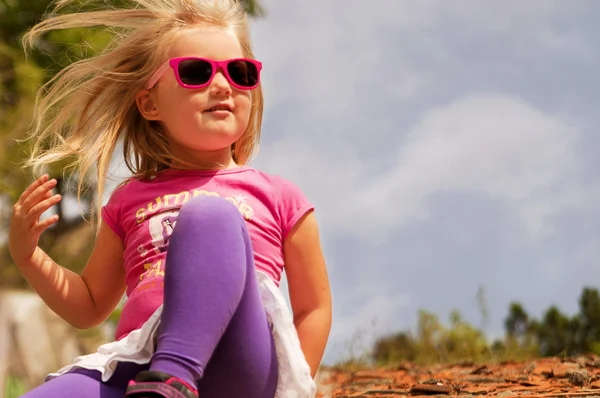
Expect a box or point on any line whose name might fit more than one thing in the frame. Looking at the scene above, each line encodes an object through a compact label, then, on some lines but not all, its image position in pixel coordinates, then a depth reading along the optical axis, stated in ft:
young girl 7.51
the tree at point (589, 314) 42.88
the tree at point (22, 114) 46.03
